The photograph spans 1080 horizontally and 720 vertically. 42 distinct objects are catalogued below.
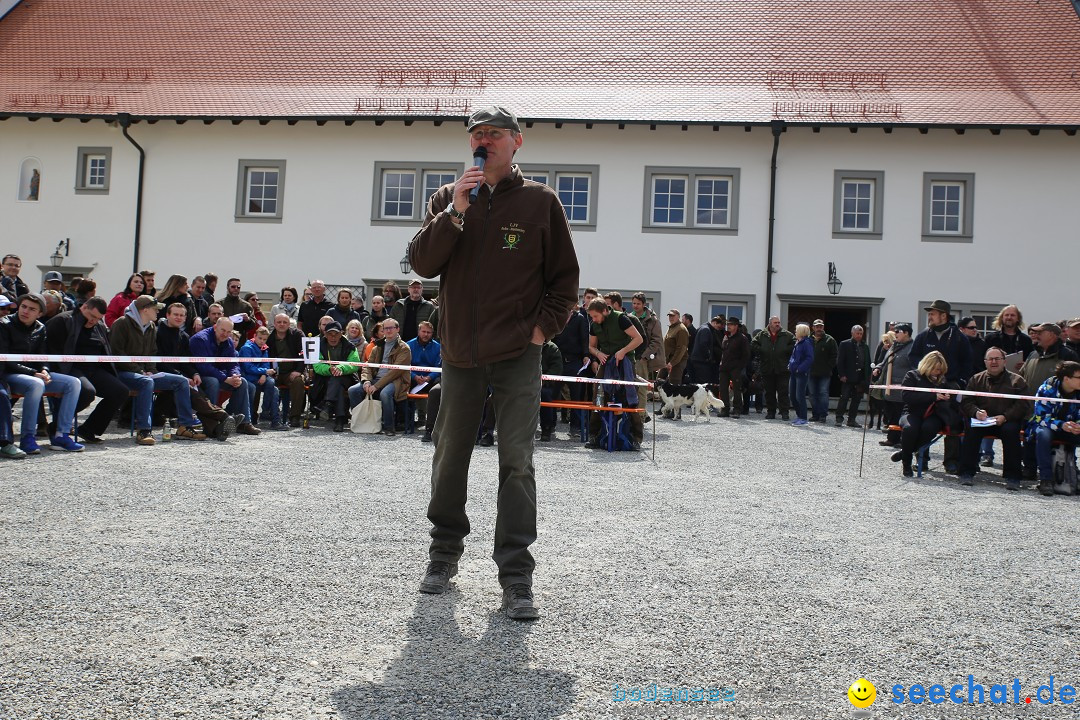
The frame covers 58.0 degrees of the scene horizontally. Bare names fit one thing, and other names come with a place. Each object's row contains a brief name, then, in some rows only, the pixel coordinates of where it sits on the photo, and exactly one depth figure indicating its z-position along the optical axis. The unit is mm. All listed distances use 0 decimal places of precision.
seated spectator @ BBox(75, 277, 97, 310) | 11070
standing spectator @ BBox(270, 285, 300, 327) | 15320
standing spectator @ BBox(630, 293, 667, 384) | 14385
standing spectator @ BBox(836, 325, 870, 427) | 16516
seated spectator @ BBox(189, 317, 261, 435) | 11570
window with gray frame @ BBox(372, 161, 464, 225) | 22672
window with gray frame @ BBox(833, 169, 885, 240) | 21516
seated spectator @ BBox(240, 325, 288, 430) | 12711
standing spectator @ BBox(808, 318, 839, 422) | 17031
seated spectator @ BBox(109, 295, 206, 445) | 10594
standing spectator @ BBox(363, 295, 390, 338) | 14350
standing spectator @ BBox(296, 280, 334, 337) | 14836
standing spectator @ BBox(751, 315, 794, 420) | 17062
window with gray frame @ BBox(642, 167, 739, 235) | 21906
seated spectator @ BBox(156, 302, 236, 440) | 10898
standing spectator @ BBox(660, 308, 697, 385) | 17062
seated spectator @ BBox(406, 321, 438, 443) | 12570
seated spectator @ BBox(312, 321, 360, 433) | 12836
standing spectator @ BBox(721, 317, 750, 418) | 17016
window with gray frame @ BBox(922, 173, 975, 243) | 21281
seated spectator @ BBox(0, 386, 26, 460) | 8414
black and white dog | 15992
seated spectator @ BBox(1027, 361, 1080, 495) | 9438
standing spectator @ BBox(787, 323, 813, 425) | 16578
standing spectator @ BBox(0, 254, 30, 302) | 11617
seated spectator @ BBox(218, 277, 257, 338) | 14164
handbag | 12305
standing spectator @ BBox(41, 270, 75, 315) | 11977
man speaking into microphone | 4141
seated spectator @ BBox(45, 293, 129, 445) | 9625
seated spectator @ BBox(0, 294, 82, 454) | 8883
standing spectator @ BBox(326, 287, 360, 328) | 14367
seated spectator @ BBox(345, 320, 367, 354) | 13648
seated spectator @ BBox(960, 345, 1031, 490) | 9875
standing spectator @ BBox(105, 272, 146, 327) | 12402
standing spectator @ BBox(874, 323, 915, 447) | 13077
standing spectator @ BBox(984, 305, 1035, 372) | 12328
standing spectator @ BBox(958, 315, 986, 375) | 13134
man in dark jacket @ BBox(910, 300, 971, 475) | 11234
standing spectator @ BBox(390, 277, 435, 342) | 13812
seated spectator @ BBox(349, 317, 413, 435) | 12312
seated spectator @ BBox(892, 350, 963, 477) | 10336
